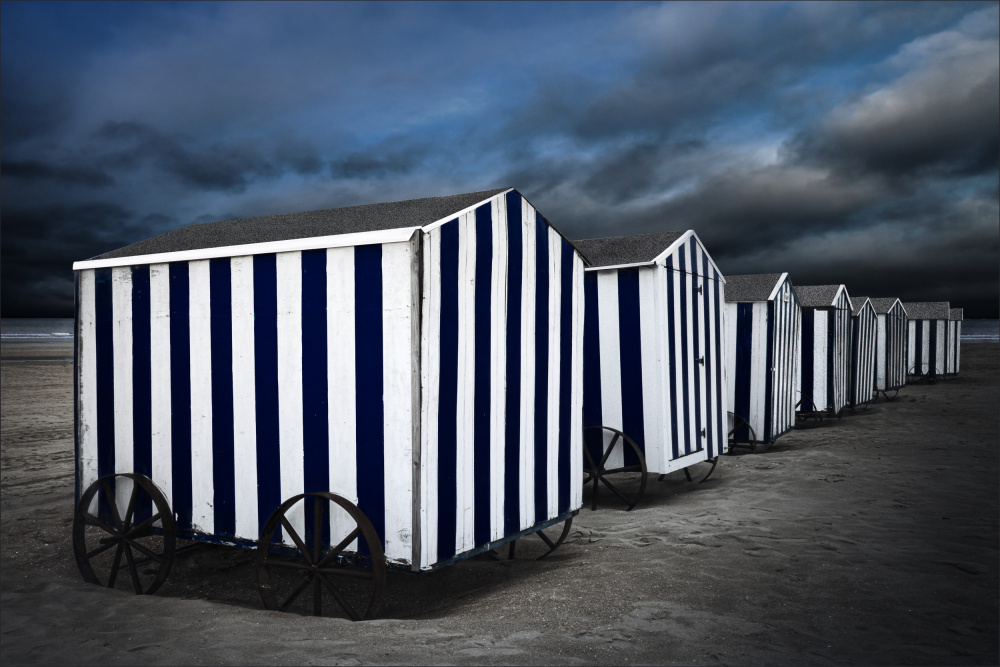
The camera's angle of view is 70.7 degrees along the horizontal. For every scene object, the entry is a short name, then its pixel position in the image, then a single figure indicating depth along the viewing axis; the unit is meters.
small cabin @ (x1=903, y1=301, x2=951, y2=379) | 28.72
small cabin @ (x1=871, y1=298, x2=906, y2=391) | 21.58
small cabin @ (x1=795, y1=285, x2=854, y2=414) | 15.22
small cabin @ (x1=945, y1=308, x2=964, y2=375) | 29.64
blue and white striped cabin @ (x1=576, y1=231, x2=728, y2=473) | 8.23
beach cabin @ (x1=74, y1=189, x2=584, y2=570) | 4.48
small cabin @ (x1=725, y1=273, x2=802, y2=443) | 11.89
